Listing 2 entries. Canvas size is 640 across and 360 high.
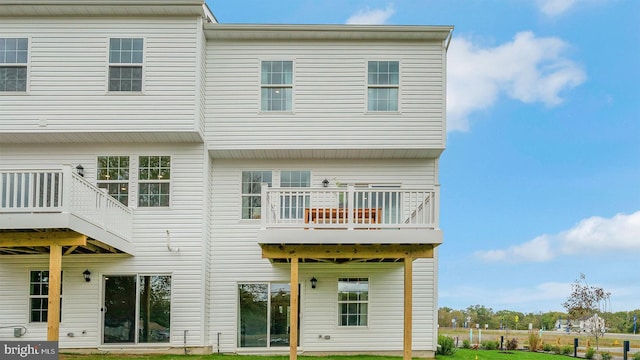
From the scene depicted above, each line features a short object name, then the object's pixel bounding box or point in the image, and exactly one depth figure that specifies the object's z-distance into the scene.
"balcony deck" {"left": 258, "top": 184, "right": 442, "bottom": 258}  11.08
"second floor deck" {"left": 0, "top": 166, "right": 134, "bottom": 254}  10.09
